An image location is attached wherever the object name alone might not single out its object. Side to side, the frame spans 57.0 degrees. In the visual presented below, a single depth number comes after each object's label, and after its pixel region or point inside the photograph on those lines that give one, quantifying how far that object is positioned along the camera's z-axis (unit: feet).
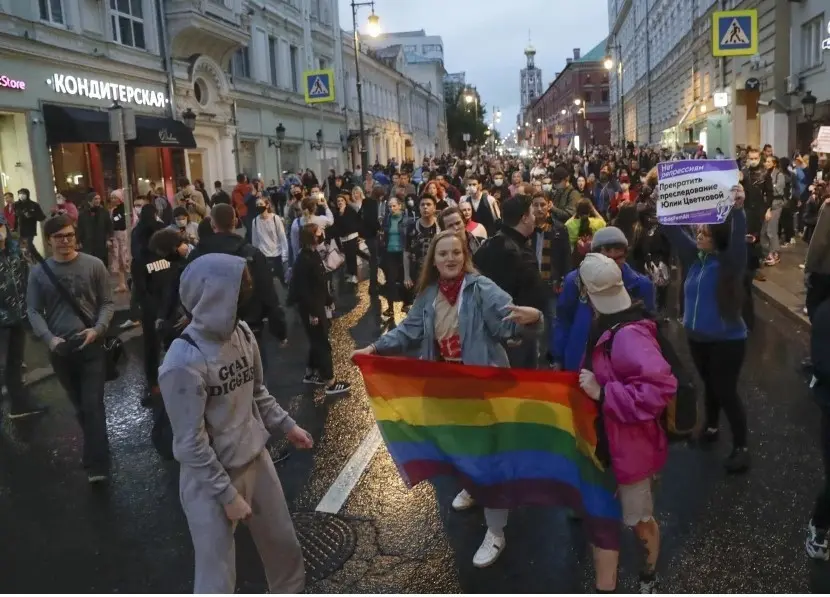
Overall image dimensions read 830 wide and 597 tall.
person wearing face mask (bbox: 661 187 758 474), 17.07
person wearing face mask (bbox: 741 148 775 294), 38.11
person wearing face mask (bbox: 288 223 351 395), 24.91
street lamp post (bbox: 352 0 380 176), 94.15
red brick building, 371.97
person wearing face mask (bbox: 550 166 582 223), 34.27
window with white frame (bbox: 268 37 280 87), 111.45
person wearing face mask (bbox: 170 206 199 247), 31.96
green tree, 313.67
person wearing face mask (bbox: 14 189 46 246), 50.29
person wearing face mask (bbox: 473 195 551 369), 18.44
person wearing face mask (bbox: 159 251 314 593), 10.27
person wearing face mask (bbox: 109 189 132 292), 48.29
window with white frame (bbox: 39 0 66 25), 60.29
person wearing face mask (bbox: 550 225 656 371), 13.98
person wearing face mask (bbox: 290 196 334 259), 36.19
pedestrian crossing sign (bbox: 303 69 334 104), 88.69
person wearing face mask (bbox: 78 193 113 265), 46.85
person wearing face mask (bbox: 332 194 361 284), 42.19
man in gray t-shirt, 18.37
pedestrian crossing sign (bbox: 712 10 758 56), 55.21
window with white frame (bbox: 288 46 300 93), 118.73
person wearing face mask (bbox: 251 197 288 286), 39.29
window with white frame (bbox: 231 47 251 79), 98.23
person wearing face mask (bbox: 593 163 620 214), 51.95
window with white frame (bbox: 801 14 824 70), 76.38
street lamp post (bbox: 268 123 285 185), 103.65
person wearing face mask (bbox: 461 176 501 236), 38.38
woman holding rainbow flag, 13.93
